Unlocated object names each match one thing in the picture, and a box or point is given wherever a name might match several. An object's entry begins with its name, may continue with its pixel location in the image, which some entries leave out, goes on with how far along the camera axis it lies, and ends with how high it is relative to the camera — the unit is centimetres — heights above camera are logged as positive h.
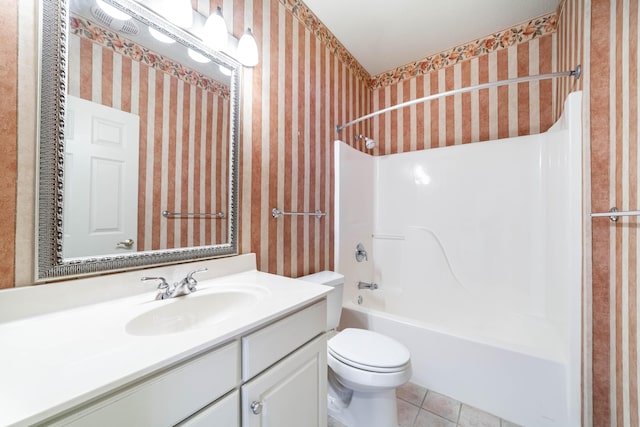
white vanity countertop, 39 -29
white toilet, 112 -74
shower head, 207 +61
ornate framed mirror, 75 +26
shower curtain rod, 130 +78
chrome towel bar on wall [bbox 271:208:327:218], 144 +1
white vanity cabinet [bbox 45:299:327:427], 47 -42
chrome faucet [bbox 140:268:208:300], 88 -27
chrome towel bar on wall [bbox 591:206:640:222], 89 +1
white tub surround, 127 -35
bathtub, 125 -84
